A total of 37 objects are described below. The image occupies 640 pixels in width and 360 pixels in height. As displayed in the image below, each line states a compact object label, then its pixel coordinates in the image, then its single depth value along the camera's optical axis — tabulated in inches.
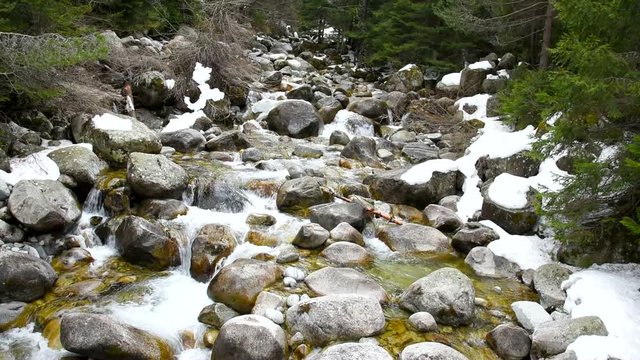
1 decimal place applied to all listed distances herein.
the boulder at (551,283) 246.1
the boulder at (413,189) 380.5
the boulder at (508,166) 357.4
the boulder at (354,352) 185.6
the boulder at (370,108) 635.5
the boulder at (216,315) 225.1
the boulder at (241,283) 235.1
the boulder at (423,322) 221.1
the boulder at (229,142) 454.0
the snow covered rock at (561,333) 204.5
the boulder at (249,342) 195.2
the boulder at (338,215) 321.7
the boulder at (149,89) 497.4
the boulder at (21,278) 232.1
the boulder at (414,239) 311.9
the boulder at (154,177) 318.7
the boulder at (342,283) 245.3
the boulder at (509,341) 211.0
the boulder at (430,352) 192.5
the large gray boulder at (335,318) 208.8
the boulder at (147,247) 270.2
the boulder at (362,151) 475.2
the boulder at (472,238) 309.7
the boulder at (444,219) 339.3
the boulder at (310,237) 294.0
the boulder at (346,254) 283.1
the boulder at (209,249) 269.9
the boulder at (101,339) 192.7
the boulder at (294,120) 551.2
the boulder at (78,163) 322.7
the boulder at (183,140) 443.8
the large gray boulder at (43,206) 271.0
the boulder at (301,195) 348.5
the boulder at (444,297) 228.8
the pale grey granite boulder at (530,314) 227.0
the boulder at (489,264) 284.5
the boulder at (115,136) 366.3
